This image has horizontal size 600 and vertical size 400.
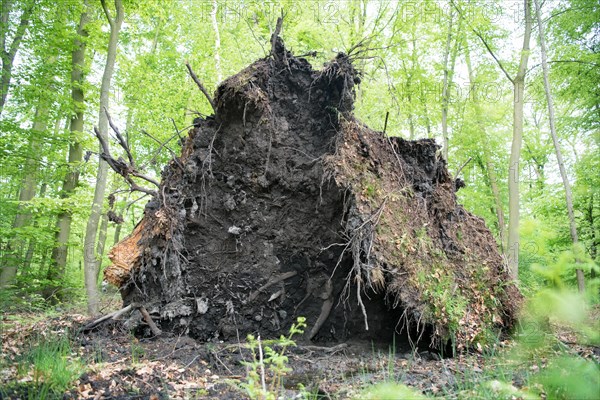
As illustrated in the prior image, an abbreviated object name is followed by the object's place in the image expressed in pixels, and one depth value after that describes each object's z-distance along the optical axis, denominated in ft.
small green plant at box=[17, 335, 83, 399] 9.75
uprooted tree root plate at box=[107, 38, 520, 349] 17.46
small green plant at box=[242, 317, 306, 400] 7.47
